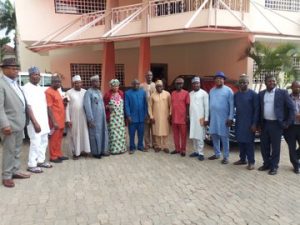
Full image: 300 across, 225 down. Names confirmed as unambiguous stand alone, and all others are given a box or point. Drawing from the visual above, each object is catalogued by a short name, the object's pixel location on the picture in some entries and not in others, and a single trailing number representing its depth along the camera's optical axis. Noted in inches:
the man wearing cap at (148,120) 213.8
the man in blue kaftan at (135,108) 207.1
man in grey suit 144.0
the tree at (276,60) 286.3
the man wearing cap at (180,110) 199.6
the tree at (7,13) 974.6
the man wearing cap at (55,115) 182.1
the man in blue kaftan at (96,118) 191.8
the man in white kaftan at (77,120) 193.8
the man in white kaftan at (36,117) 168.5
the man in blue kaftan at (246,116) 170.9
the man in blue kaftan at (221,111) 182.5
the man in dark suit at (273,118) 159.8
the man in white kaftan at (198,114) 191.7
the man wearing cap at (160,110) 206.7
